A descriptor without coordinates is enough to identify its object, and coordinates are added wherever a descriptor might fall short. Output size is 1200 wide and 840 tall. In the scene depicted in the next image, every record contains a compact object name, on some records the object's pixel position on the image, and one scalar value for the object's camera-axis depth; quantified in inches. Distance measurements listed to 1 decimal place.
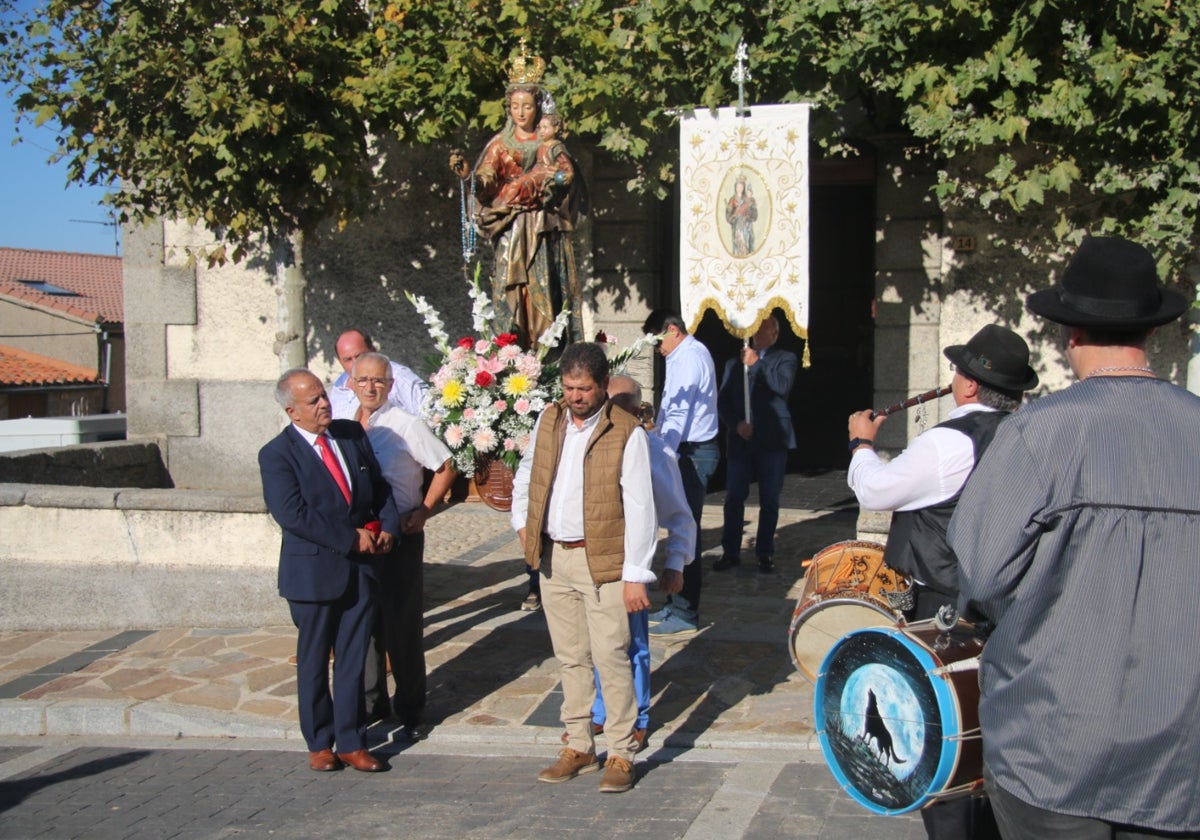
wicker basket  271.6
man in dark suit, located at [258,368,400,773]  213.2
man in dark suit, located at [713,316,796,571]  340.2
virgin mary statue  326.6
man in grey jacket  95.5
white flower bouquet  268.5
